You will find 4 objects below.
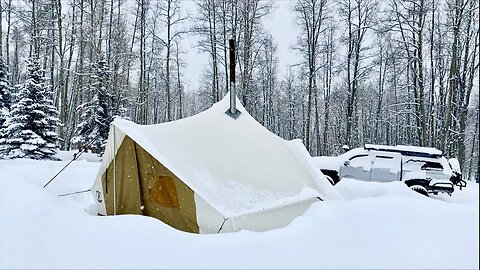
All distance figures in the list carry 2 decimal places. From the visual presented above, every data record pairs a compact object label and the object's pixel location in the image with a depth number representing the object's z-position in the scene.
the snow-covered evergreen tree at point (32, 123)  14.30
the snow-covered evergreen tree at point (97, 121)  18.59
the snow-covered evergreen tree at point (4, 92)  19.29
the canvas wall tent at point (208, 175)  4.96
